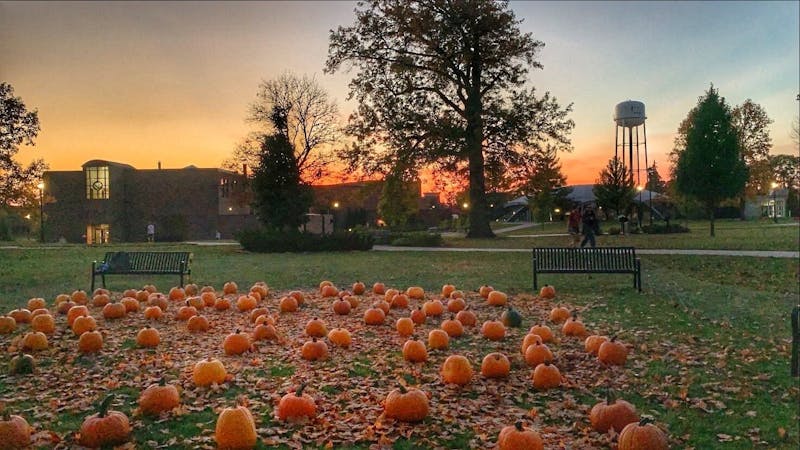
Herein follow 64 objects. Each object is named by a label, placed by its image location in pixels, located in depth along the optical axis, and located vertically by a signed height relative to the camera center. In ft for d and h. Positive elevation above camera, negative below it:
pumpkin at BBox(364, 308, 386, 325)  27.89 -4.44
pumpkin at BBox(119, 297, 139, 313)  31.41 -4.00
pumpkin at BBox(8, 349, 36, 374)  19.24 -4.49
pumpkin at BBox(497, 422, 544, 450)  12.64 -4.90
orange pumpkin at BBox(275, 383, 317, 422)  14.99 -4.81
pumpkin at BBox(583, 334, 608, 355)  21.63 -4.67
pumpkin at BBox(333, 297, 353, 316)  30.81 -4.37
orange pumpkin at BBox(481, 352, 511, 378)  18.81 -4.76
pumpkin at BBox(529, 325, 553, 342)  23.44 -4.50
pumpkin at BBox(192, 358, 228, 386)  18.04 -4.60
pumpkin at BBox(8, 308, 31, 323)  27.66 -3.97
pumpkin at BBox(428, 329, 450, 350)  22.94 -4.67
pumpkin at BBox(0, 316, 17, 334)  25.38 -4.06
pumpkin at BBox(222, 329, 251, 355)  22.08 -4.47
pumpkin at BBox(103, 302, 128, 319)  29.26 -4.05
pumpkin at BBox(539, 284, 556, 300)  36.37 -4.40
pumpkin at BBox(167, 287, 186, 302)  36.47 -4.10
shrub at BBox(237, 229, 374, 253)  88.84 -1.93
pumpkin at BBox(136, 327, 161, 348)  23.15 -4.38
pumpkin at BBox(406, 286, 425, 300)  35.99 -4.23
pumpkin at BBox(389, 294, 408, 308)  32.42 -4.26
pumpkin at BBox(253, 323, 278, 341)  24.58 -4.52
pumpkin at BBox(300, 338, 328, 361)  21.40 -4.68
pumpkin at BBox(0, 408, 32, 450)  12.74 -4.55
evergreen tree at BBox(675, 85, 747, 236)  97.14 +12.09
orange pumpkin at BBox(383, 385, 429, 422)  15.11 -4.87
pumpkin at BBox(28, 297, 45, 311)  30.86 -3.76
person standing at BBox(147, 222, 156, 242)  133.16 +0.24
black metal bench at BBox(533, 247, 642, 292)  39.27 -2.65
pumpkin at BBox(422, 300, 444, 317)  29.60 -4.31
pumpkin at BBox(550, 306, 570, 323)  28.07 -4.54
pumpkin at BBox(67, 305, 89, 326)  27.04 -3.78
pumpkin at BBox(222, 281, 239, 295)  38.11 -3.92
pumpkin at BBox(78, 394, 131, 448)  13.08 -4.65
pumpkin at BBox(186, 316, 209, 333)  26.40 -4.40
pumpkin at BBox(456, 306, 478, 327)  27.04 -4.48
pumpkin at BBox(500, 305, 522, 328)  27.20 -4.57
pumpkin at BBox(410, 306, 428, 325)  27.43 -4.41
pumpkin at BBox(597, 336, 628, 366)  20.27 -4.74
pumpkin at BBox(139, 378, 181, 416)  15.48 -4.65
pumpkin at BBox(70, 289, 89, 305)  32.32 -3.68
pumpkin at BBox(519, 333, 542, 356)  21.08 -4.39
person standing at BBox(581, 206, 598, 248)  65.62 +0.11
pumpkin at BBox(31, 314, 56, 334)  24.73 -3.94
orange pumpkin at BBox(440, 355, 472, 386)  18.12 -4.72
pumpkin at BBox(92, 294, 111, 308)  32.01 -3.79
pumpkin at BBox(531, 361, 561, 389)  17.95 -4.92
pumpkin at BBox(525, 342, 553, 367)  19.85 -4.63
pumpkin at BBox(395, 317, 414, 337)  25.32 -4.49
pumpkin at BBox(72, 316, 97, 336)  24.58 -4.01
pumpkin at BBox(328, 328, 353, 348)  23.42 -4.58
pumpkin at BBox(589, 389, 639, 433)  14.28 -4.96
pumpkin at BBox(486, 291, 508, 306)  33.14 -4.35
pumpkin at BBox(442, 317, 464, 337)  25.09 -4.58
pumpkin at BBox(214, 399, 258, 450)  13.14 -4.75
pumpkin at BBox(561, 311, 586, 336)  24.73 -4.62
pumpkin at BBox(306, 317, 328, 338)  24.73 -4.41
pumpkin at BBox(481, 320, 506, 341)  24.50 -4.63
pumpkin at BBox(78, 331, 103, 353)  22.08 -4.30
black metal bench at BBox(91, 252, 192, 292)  42.73 -2.35
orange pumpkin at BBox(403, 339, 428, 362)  21.03 -4.71
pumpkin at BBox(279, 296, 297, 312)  31.78 -4.26
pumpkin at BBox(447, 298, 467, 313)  30.66 -4.32
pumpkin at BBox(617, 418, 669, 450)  12.77 -4.97
